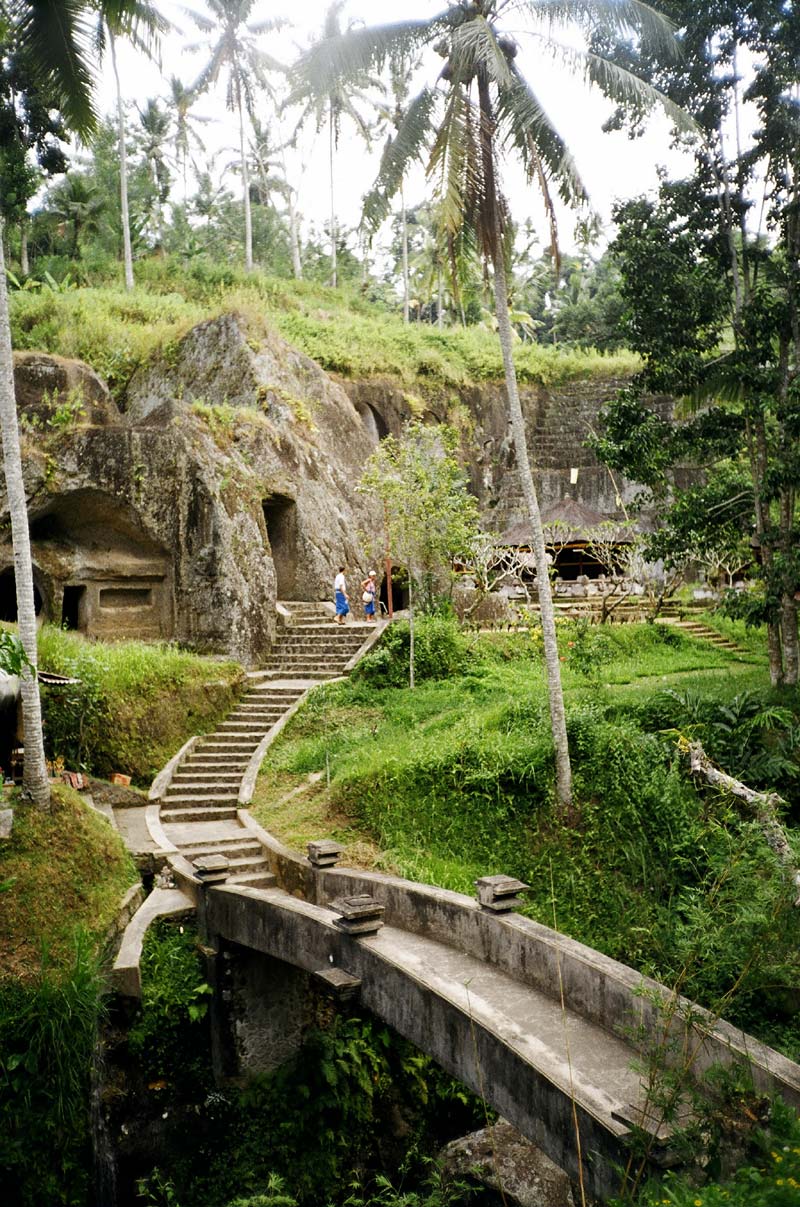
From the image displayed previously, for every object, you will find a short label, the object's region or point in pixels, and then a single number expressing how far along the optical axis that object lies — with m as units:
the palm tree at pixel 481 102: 11.62
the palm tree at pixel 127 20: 10.70
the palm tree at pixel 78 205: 37.84
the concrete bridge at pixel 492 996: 6.47
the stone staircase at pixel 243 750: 12.98
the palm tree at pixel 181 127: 40.03
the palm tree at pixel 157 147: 42.59
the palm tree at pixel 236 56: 33.16
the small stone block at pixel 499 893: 9.09
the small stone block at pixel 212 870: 11.25
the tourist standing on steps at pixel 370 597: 21.06
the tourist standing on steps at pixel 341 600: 20.52
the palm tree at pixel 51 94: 10.58
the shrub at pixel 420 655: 18.36
